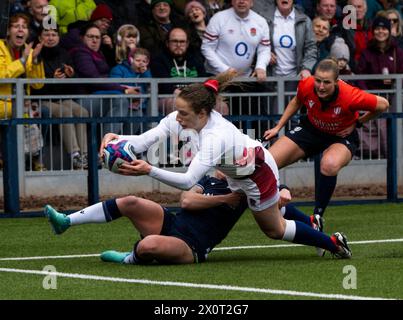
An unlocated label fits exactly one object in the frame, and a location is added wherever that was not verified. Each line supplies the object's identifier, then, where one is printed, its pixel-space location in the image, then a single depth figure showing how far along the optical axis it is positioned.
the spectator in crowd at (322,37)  18.64
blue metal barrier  15.90
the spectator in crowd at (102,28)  17.23
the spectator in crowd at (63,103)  16.53
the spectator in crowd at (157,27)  17.86
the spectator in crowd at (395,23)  19.86
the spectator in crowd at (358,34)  19.03
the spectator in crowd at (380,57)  18.52
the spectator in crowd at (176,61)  17.36
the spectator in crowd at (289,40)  18.11
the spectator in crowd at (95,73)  16.92
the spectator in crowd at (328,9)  19.31
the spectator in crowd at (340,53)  18.62
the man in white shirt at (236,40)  17.47
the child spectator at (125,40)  17.42
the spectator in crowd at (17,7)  17.27
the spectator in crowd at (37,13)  17.03
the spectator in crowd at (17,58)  16.41
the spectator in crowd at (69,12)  17.59
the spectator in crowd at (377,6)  20.64
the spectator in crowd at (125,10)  18.08
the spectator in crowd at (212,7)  18.86
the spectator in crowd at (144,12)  17.98
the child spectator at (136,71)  17.17
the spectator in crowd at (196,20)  18.00
